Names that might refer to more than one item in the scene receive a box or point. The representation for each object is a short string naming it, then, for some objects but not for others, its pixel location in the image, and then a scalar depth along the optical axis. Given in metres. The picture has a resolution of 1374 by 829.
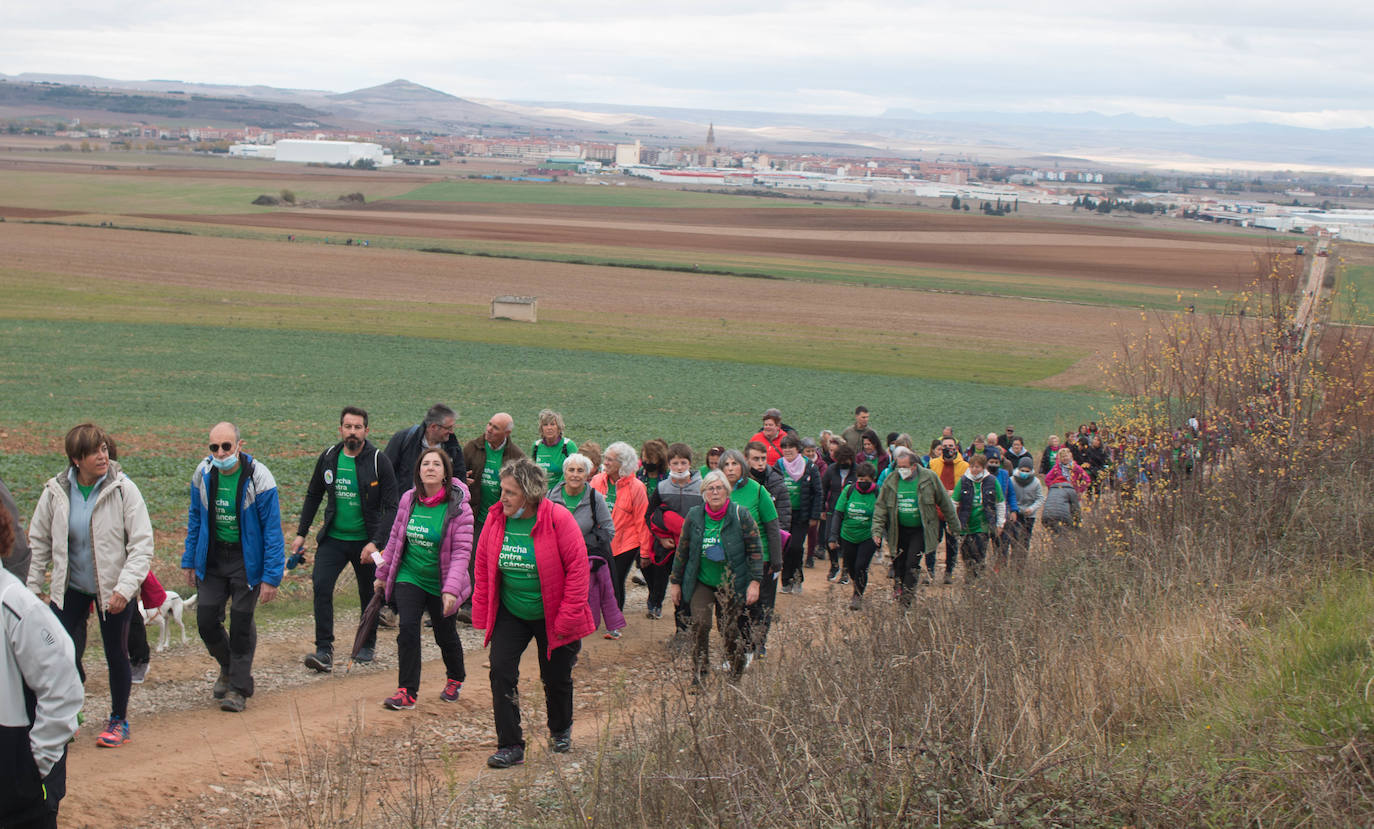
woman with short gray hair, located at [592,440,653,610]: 10.13
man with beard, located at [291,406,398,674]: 8.64
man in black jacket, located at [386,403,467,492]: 9.19
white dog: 8.71
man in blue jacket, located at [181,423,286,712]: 7.58
